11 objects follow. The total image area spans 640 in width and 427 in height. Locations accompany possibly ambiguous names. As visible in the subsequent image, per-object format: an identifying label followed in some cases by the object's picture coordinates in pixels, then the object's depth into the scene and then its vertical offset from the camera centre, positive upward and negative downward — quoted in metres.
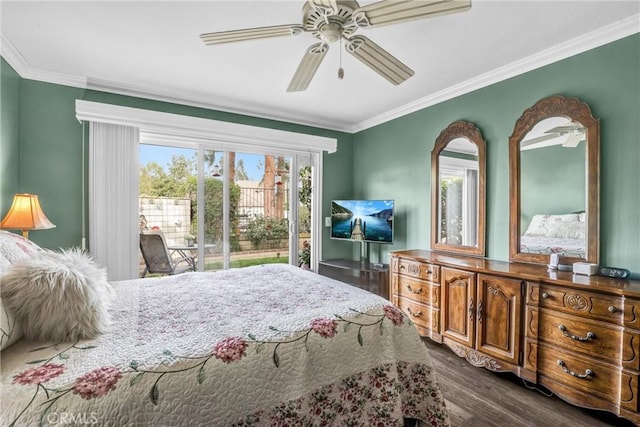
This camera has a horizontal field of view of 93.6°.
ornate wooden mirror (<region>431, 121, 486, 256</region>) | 2.92 +0.23
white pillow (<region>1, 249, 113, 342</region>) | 1.08 -0.33
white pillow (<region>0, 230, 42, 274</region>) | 1.20 -0.17
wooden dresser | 1.70 -0.77
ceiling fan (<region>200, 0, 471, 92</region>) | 1.42 +0.99
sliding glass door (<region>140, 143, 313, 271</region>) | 3.67 +0.13
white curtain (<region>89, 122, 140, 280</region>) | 3.01 +0.14
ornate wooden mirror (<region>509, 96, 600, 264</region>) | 2.19 +0.23
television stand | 3.56 -0.79
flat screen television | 3.68 -0.11
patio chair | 3.41 -0.49
